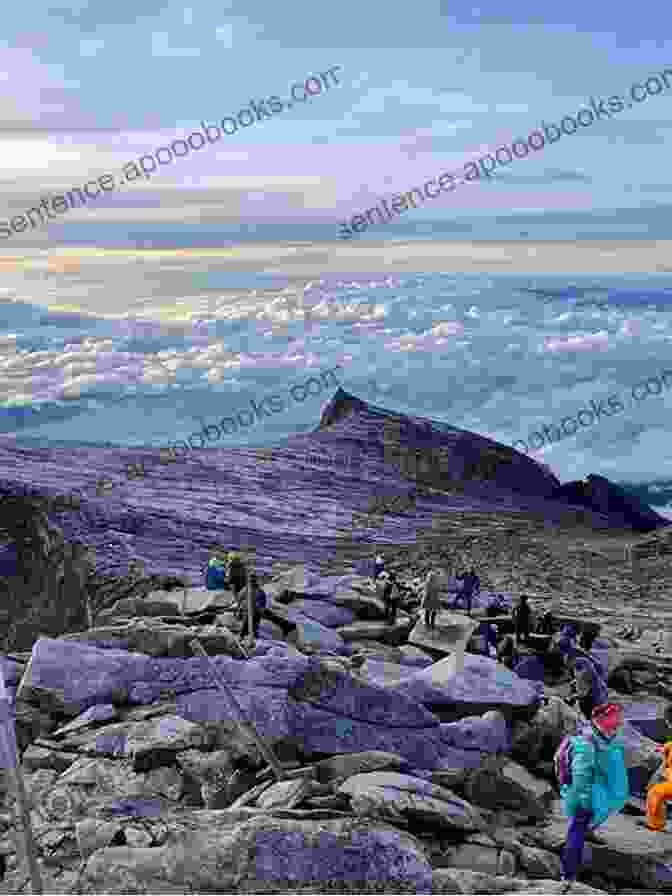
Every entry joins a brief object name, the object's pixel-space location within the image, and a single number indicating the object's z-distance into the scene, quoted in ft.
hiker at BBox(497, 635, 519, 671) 58.70
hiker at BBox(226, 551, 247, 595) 63.00
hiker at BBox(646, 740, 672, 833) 35.63
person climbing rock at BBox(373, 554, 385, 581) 87.35
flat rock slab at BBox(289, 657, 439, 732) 39.14
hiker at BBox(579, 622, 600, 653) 73.31
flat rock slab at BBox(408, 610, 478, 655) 56.75
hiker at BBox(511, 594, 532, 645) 66.39
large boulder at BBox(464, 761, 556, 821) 35.17
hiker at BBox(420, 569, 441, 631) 60.18
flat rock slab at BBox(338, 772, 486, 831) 30.42
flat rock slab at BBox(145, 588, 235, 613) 60.18
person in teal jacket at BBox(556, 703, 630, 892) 29.55
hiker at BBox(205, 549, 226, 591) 66.49
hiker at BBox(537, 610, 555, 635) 72.08
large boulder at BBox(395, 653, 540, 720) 43.65
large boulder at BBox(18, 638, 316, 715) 40.91
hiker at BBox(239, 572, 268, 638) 54.19
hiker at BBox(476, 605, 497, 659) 58.90
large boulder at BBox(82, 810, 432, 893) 26.27
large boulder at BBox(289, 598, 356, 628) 62.55
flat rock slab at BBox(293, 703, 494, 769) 37.65
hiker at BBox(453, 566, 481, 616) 78.39
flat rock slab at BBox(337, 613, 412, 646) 58.59
